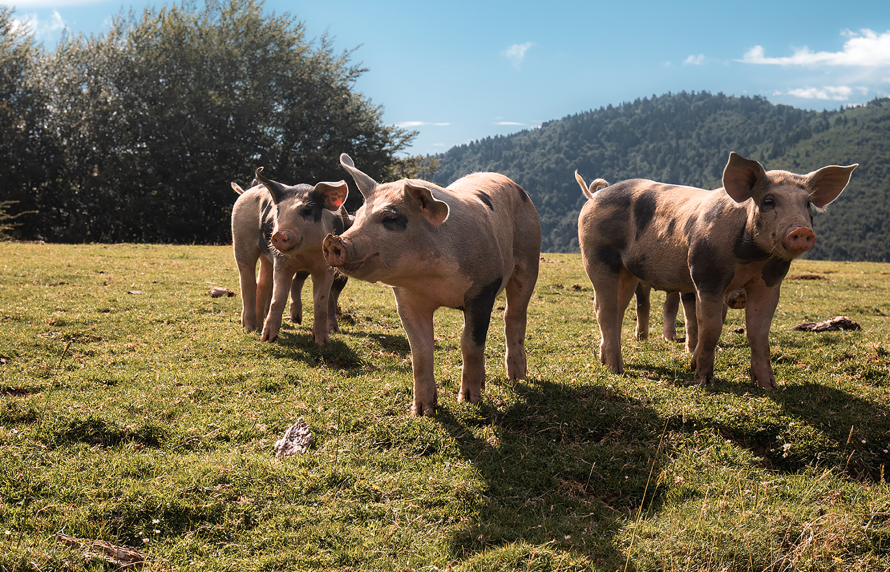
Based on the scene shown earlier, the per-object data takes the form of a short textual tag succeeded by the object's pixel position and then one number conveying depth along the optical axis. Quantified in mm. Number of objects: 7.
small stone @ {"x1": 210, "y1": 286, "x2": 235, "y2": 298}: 12047
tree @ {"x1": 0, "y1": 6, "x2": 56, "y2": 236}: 31453
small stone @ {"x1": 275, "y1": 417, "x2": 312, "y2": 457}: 5066
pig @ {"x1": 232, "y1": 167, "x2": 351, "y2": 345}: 8125
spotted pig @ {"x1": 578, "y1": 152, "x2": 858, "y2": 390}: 5879
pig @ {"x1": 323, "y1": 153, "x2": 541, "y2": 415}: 4914
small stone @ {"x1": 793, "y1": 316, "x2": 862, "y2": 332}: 9430
